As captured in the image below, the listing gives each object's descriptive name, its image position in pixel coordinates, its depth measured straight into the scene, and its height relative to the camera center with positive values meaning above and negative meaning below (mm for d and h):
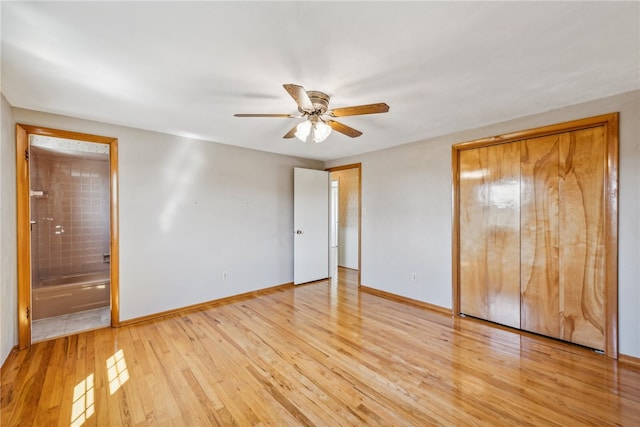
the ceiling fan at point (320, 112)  1874 +755
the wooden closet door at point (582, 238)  2432 -259
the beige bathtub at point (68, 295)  3252 -1075
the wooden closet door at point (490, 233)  2953 -255
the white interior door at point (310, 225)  4684 -240
